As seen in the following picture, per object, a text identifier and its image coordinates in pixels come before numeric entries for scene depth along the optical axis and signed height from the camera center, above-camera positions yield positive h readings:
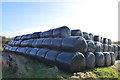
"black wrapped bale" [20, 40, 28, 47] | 11.68 -0.42
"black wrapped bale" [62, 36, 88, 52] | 5.76 -0.23
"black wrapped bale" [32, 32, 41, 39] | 11.16 +0.47
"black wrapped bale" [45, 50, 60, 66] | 6.28 -0.99
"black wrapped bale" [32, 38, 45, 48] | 8.83 -0.27
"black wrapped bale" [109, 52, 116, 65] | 8.95 -1.44
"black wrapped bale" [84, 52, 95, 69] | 6.18 -1.10
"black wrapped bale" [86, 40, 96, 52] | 6.84 -0.39
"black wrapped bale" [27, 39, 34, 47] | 10.73 -0.21
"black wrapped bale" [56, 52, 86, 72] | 5.30 -1.03
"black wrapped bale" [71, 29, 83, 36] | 7.39 +0.46
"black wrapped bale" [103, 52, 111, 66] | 8.09 -1.35
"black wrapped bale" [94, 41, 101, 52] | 7.73 -0.50
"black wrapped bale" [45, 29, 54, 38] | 8.28 +0.46
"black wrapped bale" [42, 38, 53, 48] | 7.67 -0.22
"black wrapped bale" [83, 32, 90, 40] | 8.12 +0.29
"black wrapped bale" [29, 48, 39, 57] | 8.47 -0.91
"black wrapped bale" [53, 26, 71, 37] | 6.89 +0.46
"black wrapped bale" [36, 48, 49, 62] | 7.36 -0.94
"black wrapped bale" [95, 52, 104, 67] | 7.19 -1.23
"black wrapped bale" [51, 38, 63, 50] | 6.58 -0.21
